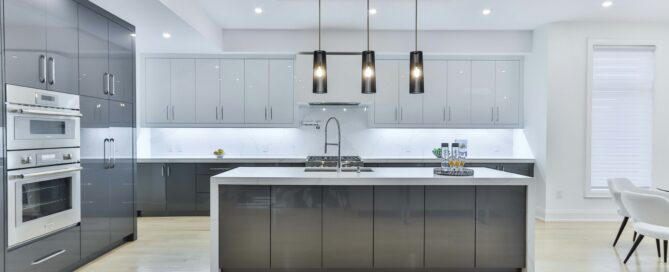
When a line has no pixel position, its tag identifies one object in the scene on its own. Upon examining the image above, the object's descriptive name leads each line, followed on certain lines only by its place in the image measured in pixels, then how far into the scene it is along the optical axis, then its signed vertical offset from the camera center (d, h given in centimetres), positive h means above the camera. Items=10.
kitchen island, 322 -80
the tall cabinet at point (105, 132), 347 -2
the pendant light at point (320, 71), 326 +50
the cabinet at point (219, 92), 577 +57
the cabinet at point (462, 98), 586 +50
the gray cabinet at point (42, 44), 260 +63
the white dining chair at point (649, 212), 316 -68
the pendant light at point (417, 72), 320 +49
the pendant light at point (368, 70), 321 +50
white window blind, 530 +31
